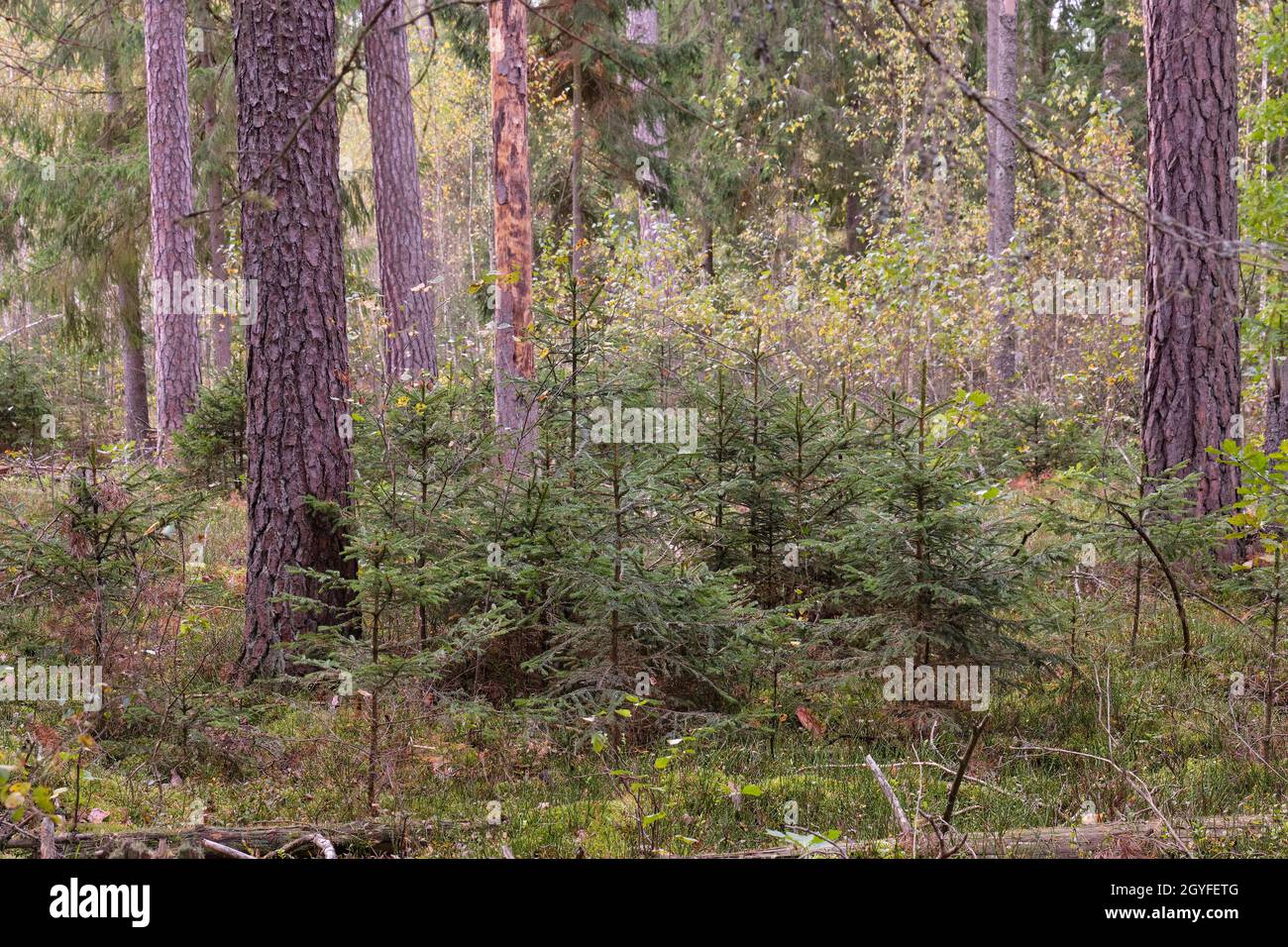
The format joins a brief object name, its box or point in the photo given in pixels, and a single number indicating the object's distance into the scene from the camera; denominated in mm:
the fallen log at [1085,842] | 4359
